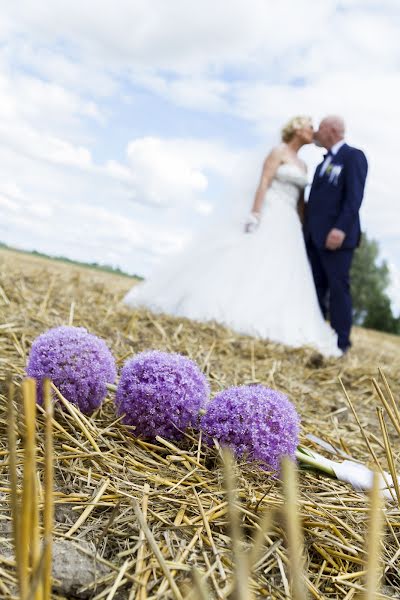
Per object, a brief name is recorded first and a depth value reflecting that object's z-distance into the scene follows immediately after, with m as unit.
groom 4.46
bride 4.27
